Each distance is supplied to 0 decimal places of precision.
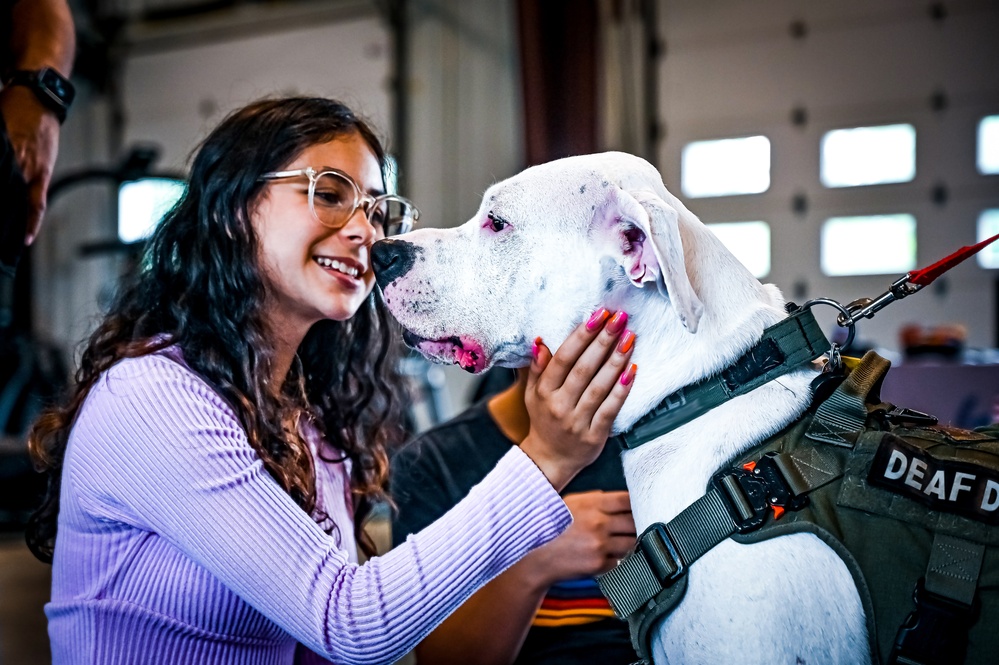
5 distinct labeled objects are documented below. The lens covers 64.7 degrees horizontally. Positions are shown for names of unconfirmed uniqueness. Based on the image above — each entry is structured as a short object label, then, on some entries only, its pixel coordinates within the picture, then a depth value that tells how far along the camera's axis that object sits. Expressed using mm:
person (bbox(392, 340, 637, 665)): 1265
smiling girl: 1036
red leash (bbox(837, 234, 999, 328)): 1086
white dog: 951
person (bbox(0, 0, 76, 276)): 1435
